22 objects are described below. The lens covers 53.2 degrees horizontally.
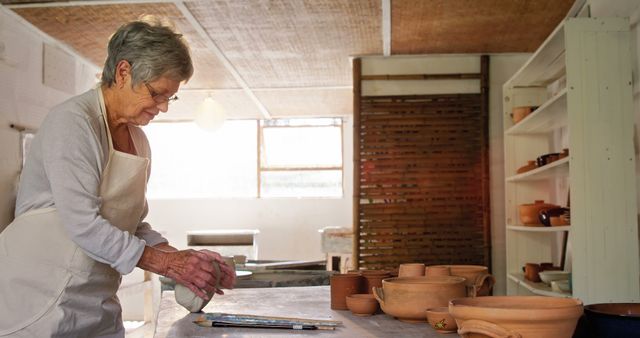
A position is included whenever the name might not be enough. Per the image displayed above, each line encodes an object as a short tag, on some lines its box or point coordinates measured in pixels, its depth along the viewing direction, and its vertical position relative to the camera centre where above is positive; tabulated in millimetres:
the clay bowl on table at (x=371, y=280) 2195 -256
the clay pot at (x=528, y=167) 4444 +277
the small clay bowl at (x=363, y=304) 1980 -307
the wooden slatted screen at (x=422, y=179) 5262 +223
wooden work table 1744 -365
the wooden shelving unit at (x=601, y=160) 3254 +236
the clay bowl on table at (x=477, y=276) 2037 -223
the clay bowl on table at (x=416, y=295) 1714 -242
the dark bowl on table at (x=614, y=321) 1171 -219
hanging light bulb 6066 +855
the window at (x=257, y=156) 9133 +710
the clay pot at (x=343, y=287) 2143 -272
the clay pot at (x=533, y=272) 4340 -450
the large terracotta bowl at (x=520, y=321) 1126 -207
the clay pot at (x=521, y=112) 4586 +680
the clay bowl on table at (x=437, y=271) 2037 -208
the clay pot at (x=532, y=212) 4383 -41
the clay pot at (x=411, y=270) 2125 -214
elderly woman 1857 -19
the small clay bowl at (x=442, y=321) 1614 -292
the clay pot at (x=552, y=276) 3906 -429
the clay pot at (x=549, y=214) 4027 -49
